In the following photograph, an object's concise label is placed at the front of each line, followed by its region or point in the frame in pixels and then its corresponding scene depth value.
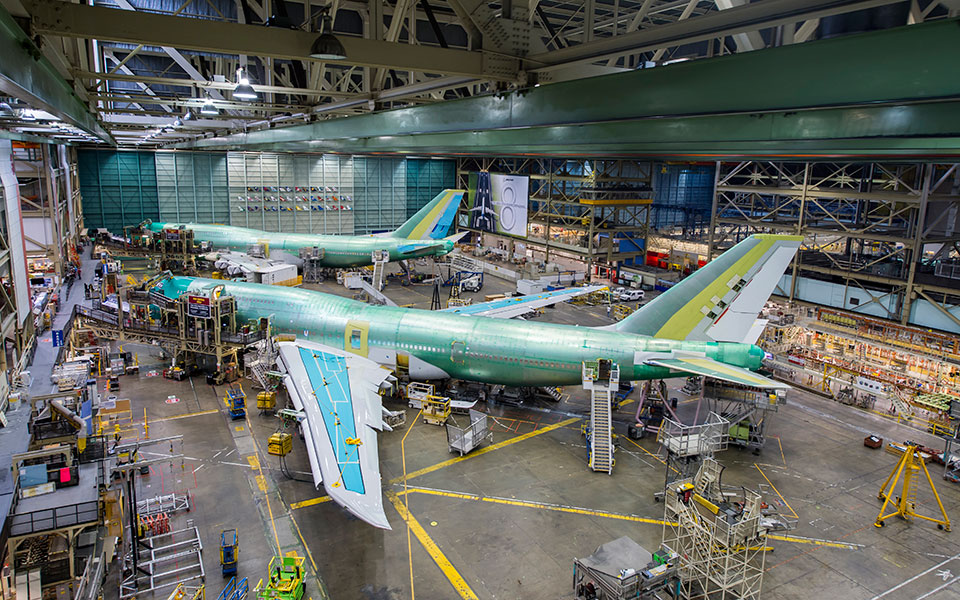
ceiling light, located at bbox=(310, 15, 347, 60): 10.01
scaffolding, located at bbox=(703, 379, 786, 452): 27.88
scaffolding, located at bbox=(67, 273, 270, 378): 33.16
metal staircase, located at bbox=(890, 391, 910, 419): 32.78
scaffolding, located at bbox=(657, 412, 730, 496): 22.00
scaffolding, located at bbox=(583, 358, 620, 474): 25.81
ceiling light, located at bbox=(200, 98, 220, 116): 23.08
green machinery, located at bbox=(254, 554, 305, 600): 16.23
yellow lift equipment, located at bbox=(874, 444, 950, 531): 21.98
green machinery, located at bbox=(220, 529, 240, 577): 17.84
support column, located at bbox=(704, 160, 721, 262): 49.06
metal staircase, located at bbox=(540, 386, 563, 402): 32.97
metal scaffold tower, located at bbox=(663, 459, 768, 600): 16.77
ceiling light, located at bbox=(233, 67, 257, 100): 17.56
